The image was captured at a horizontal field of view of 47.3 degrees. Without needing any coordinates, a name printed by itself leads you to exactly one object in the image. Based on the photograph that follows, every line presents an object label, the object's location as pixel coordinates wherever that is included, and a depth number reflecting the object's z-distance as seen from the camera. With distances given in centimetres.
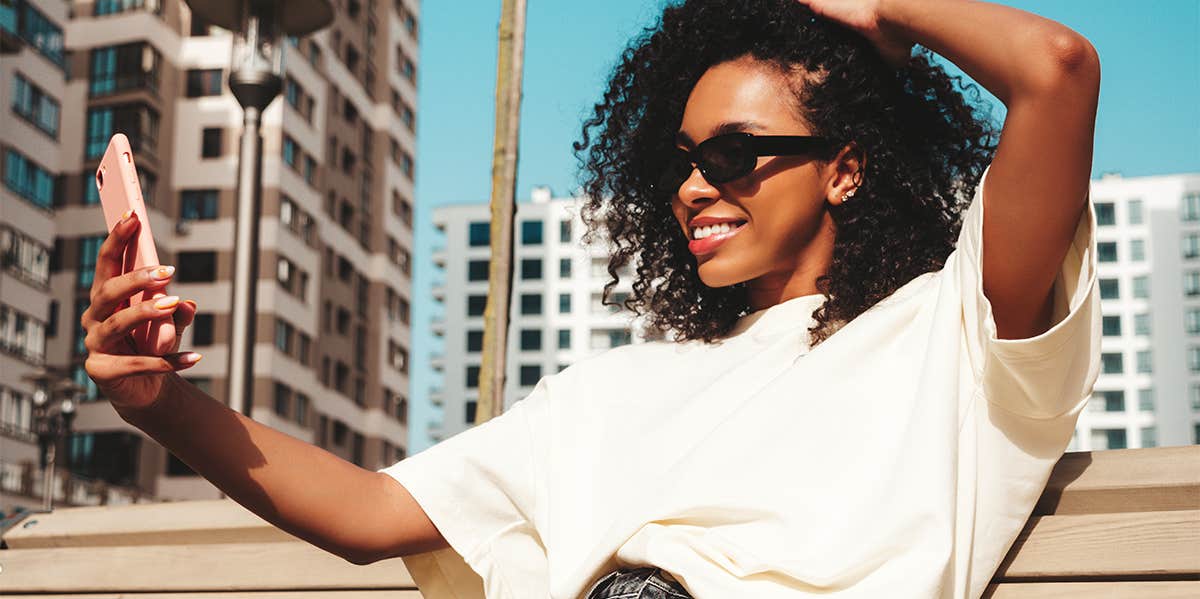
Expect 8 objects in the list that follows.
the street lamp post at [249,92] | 589
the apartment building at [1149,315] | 7406
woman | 188
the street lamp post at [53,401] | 1870
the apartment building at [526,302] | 8006
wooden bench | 205
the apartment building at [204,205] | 4031
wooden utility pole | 402
